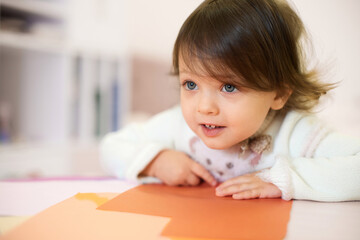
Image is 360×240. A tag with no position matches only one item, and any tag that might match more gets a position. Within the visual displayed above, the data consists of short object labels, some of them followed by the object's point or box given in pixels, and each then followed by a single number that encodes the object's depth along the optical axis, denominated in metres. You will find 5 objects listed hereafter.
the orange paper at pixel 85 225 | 0.36
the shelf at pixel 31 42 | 1.74
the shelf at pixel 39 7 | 1.78
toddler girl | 0.53
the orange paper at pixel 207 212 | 0.37
